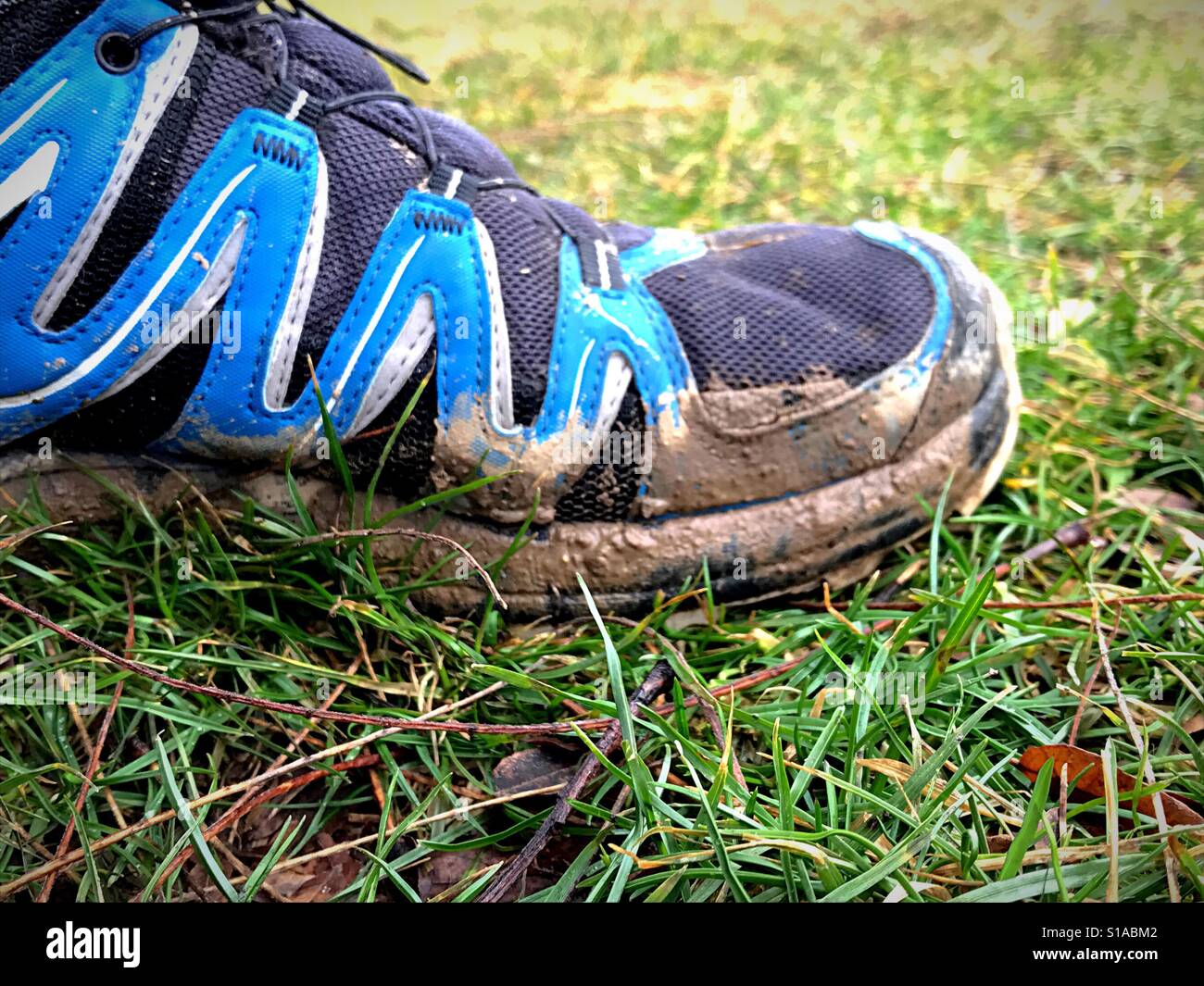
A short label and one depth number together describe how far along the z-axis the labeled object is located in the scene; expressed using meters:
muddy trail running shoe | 0.24
